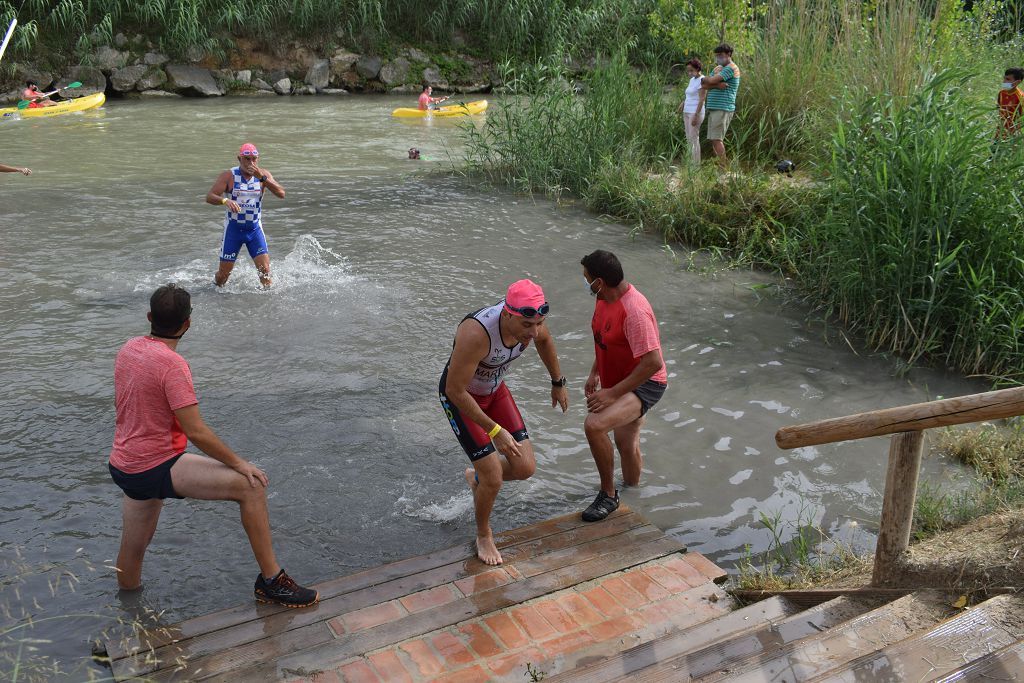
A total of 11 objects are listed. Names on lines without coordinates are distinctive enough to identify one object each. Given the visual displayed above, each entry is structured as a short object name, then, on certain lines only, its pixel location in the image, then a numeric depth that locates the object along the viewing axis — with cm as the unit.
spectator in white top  1309
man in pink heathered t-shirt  430
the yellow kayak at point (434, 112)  2164
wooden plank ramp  399
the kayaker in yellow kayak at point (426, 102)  2172
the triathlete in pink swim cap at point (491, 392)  473
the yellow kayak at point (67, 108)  2039
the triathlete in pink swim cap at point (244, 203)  941
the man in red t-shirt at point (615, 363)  534
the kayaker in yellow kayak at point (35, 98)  2066
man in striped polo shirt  1278
